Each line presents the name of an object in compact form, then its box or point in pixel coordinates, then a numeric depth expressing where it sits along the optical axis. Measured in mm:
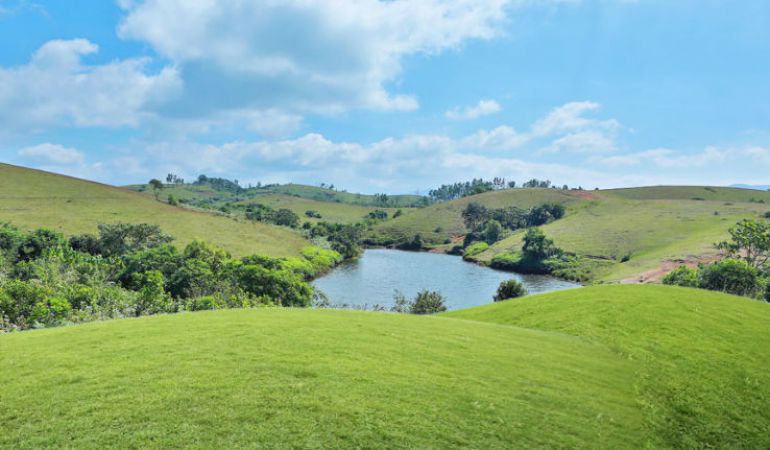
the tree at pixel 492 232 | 172562
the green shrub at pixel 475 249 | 153962
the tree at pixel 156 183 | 168425
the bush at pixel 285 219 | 187225
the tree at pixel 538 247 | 125625
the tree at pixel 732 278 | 63866
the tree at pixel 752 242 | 81500
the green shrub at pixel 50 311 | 32438
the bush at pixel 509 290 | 62875
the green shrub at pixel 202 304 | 40969
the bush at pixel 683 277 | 71438
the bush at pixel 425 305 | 57528
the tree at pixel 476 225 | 192488
